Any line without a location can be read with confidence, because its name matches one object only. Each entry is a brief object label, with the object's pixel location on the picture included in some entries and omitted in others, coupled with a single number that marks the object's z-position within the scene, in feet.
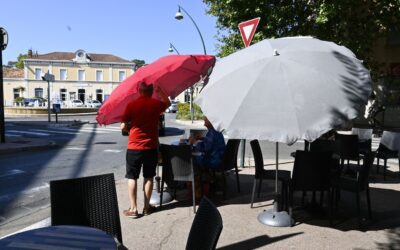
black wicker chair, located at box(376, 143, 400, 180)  25.03
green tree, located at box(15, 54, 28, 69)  327.67
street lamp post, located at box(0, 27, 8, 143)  42.71
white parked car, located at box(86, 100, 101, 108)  182.96
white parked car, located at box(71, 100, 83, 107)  194.29
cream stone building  221.46
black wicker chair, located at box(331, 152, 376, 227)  15.47
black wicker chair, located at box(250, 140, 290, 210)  17.68
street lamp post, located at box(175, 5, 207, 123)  85.13
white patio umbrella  12.48
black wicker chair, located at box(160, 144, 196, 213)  17.67
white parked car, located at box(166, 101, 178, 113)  154.61
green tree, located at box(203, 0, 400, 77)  48.57
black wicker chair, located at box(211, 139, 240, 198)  19.94
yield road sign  23.79
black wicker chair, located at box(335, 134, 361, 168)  24.43
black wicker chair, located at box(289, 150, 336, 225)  15.62
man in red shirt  16.29
